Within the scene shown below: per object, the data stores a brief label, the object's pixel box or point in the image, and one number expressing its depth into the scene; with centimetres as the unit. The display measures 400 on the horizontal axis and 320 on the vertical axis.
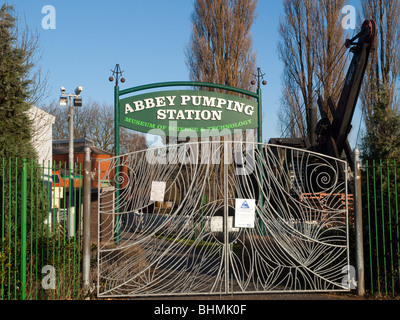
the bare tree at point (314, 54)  2138
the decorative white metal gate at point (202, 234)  695
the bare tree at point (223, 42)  1934
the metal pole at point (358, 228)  685
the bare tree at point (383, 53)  2027
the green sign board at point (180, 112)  1142
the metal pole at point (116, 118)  1108
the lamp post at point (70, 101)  1914
